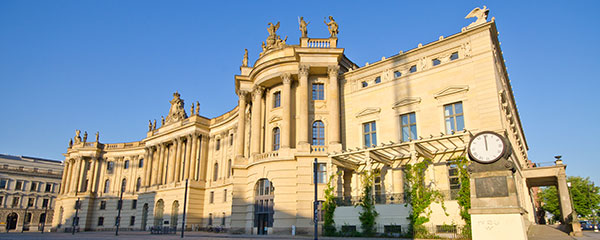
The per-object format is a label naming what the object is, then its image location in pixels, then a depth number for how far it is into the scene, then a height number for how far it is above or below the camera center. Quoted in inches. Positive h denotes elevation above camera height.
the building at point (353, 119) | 1119.6 +327.6
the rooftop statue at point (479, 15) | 1177.0 +600.0
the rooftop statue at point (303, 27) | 1489.9 +708.1
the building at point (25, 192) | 3494.1 +248.0
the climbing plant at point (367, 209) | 1101.7 +37.1
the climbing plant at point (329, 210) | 1179.8 +36.3
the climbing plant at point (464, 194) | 931.3 +68.2
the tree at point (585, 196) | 2476.6 +172.1
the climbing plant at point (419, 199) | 1011.3 +62.1
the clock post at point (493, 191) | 410.8 +33.4
